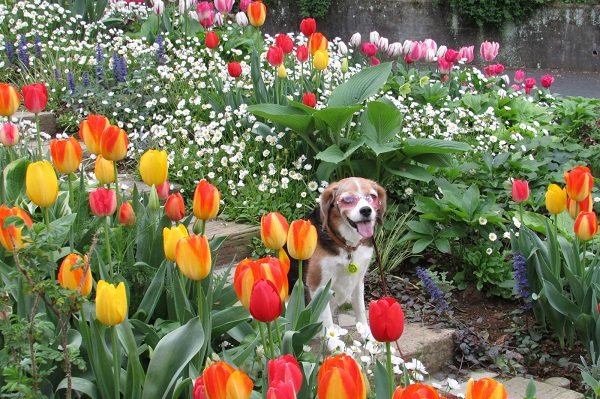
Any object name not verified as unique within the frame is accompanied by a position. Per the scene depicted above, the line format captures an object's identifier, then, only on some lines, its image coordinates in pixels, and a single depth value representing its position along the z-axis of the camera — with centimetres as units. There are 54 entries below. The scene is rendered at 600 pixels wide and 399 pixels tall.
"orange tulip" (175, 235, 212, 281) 205
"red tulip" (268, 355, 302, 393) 163
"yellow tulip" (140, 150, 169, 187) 276
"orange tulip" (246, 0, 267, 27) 568
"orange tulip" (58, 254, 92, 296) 207
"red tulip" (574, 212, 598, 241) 348
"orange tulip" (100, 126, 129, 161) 269
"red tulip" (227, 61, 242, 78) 568
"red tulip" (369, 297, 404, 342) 188
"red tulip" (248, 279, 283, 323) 192
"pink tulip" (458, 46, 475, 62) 727
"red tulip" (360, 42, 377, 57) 675
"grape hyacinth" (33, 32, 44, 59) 709
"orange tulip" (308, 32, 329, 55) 540
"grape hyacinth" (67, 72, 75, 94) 636
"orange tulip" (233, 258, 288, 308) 201
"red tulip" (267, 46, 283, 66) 537
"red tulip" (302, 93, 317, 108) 519
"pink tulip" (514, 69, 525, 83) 755
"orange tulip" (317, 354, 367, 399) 154
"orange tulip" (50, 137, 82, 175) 273
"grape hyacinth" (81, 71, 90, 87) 641
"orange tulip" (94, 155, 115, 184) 302
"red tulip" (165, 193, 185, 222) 286
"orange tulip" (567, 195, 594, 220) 363
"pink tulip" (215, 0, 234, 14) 649
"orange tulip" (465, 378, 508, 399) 157
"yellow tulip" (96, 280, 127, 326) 192
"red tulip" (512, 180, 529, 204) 394
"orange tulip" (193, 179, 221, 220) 245
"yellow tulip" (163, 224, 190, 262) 226
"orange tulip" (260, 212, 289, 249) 238
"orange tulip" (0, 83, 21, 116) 325
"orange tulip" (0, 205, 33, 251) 227
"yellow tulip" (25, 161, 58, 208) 234
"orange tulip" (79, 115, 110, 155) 284
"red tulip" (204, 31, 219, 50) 592
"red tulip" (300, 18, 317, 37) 595
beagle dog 376
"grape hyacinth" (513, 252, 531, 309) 411
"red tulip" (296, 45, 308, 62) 558
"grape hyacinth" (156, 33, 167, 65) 680
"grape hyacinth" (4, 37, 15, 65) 704
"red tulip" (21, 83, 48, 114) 339
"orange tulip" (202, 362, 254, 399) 159
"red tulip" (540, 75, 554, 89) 733
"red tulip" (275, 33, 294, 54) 569
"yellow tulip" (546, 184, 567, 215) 356
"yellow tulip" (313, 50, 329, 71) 529
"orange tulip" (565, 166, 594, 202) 345
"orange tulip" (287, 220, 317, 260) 230
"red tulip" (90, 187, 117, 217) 263
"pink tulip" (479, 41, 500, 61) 724
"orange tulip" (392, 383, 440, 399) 152
